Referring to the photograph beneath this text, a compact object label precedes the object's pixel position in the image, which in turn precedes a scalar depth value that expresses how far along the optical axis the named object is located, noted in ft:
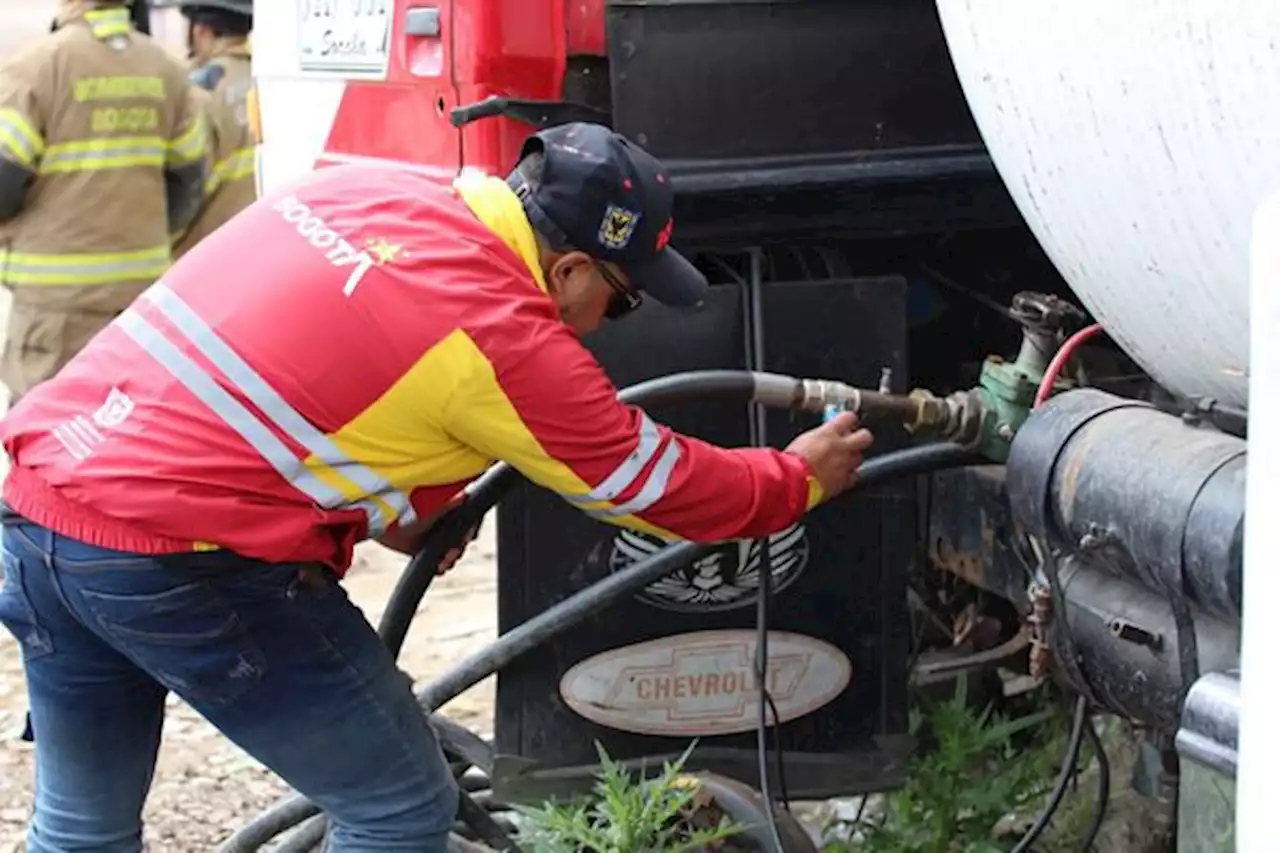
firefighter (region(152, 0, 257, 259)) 20.07
